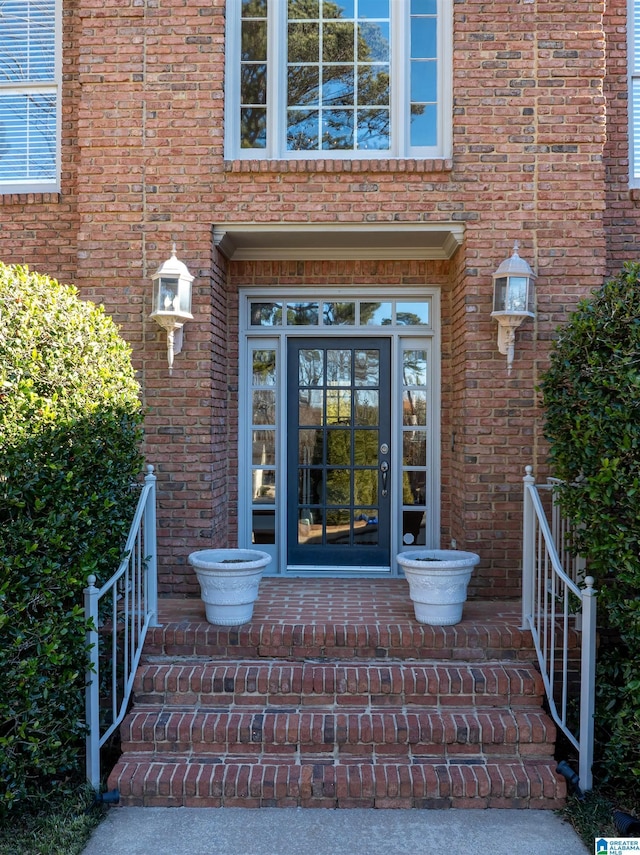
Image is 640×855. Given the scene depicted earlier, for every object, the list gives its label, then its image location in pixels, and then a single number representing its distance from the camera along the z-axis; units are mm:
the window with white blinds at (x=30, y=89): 5312
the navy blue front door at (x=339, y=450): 5551
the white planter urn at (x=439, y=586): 3980
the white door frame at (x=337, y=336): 5461
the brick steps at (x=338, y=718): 3268
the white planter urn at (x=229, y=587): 3949
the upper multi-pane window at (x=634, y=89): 5148
